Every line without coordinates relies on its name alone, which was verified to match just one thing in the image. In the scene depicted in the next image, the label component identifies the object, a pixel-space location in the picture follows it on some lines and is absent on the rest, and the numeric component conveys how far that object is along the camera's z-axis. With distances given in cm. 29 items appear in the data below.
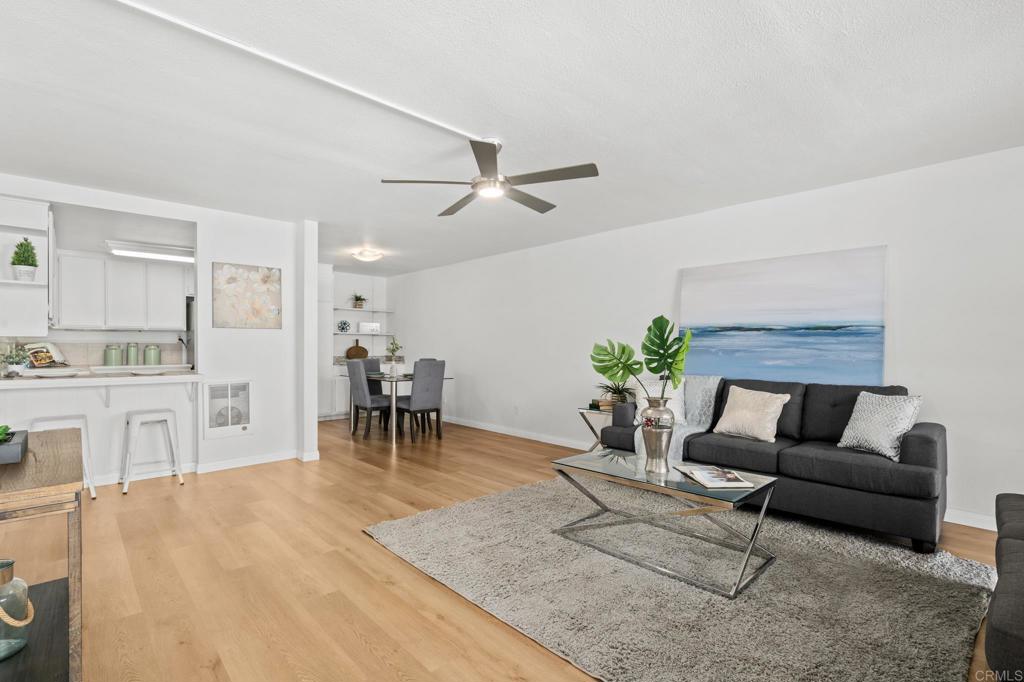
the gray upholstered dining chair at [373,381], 702
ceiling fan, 275
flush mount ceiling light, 622
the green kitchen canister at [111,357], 569
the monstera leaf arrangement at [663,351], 310
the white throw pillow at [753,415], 363
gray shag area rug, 182
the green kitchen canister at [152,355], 588
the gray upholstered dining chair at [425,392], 598
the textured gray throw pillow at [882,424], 308
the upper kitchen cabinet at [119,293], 548
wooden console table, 122
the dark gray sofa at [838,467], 279
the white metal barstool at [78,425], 376
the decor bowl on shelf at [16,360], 386
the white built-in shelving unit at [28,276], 369
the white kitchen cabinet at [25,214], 367
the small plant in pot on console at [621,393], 484
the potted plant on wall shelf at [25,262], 366
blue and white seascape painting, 370
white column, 506
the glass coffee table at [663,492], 236
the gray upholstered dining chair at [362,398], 613
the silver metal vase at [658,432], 286
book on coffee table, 251
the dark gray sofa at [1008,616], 121
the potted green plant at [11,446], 150
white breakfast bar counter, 372
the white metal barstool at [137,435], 400
